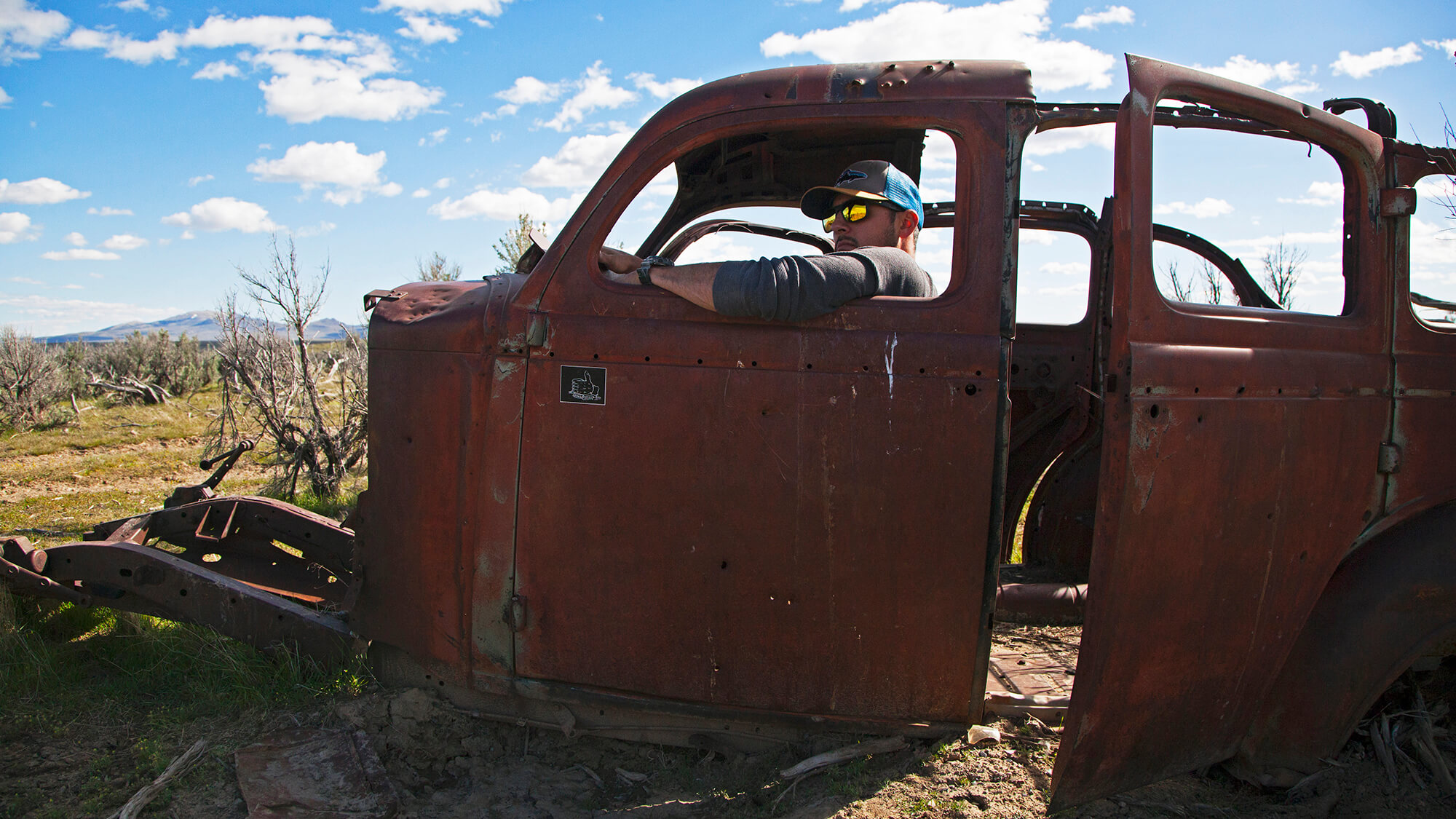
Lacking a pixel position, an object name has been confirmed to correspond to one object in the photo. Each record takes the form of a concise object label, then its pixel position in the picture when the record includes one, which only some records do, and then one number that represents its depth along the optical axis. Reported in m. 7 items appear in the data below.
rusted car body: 2.15
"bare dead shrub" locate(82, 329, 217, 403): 16.90
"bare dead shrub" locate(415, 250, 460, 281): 15.78
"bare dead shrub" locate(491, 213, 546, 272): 14.16
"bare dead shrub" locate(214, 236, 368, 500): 8.09
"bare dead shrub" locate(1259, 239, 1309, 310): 11.69
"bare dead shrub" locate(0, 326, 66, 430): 13.07
